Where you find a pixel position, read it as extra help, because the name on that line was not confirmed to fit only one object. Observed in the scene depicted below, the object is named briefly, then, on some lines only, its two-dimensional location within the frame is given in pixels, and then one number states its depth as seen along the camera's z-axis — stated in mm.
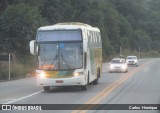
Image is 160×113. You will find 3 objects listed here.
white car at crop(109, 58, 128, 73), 46188
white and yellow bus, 23688
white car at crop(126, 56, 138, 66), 65875
